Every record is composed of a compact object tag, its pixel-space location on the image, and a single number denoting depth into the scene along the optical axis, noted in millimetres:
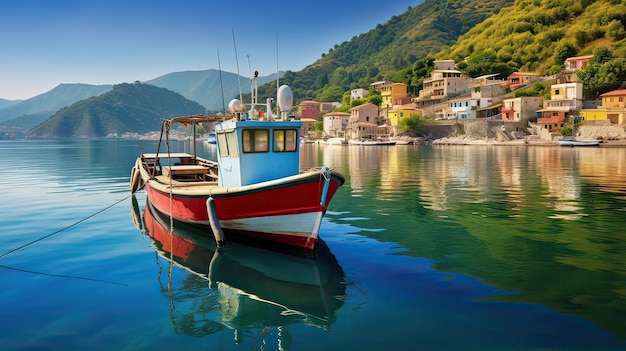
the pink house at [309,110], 156250
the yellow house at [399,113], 103875
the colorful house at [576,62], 94000
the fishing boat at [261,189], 12344
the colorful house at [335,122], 124481
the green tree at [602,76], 82244
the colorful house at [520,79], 99562
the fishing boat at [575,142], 70188
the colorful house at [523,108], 86562
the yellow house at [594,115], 77000
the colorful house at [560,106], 81188
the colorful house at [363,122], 109062
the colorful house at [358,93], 150000
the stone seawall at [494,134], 73444
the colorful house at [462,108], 96250
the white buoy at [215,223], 13469
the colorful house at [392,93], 122375
